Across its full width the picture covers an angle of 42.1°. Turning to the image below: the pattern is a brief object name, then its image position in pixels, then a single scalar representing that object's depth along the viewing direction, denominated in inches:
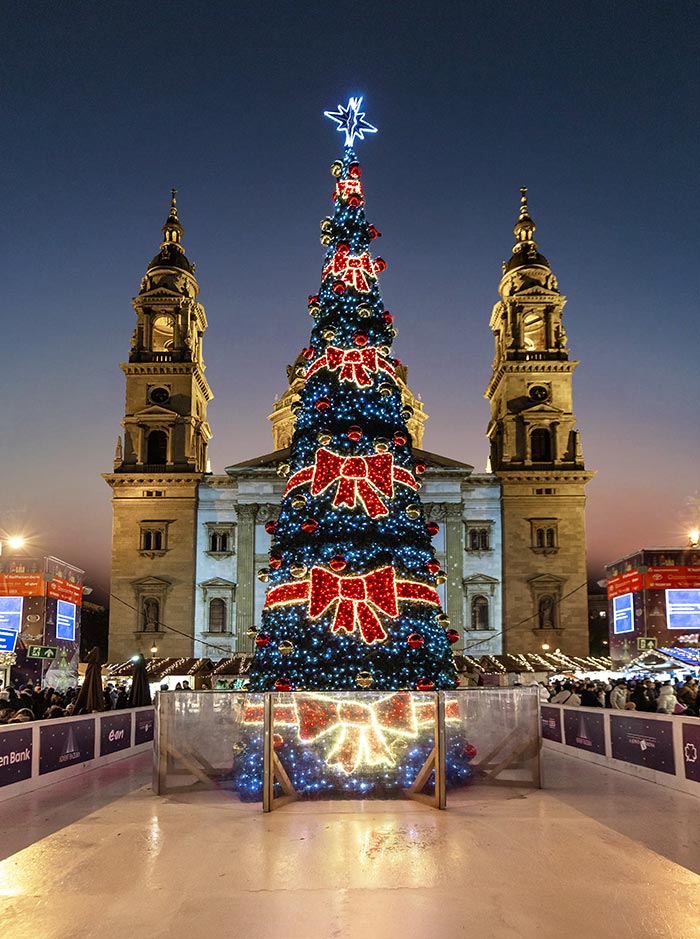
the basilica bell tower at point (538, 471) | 2044.8
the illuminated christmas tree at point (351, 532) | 558.3
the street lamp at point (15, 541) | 1387.8
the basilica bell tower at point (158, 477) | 2041.1
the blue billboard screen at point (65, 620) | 1464.1
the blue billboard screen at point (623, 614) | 1593.3
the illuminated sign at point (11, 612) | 1389.0
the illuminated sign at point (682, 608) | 1517.0
